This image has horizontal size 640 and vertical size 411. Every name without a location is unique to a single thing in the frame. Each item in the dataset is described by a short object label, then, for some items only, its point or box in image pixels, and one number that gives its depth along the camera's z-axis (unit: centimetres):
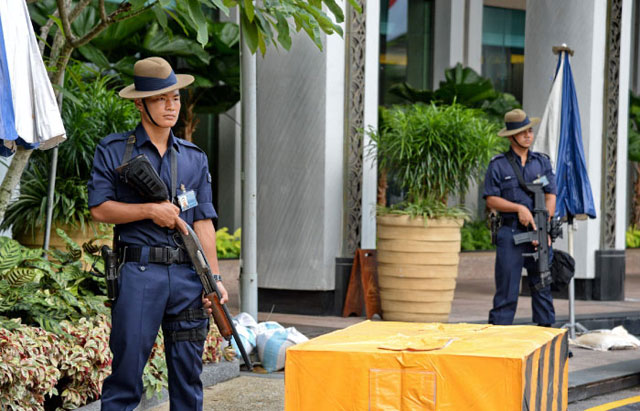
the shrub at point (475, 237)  2757
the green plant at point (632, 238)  3163
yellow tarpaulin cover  635
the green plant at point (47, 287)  972
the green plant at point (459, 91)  2693
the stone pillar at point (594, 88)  2019
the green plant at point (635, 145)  3069
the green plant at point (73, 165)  1316
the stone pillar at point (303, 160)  1683
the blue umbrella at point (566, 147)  1592
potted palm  1588
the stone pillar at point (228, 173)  2531
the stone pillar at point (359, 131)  1707
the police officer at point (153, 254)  733
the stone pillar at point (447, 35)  2984
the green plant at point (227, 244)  2304
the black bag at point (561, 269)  1455
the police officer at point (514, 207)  1384
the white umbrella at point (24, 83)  678
